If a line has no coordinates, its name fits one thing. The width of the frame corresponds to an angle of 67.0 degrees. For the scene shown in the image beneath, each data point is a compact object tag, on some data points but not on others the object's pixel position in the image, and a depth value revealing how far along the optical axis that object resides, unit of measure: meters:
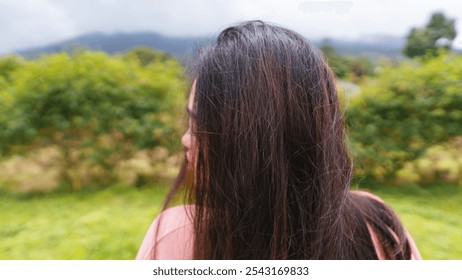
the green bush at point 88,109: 2.97
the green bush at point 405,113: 2.78
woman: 0.61
